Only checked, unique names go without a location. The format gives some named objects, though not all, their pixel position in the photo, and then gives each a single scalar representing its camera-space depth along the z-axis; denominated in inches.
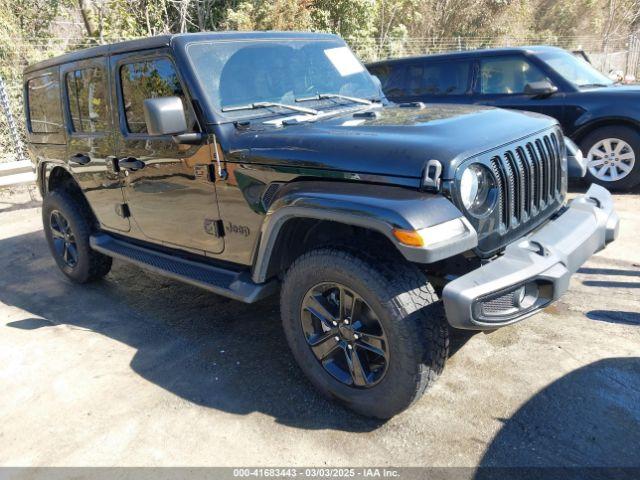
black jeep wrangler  92.0
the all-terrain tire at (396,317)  93.0
